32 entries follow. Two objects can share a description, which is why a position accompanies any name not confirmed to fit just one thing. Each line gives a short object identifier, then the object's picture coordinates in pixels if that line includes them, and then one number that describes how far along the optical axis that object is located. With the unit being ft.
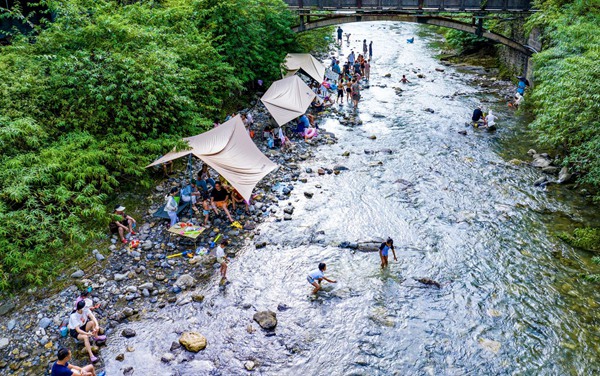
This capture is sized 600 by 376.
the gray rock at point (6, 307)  31.94
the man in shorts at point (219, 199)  46.55
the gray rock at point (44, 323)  31.32
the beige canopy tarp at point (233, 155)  44.96
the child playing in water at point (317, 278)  36.78
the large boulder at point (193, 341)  31.12
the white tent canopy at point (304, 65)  84.28
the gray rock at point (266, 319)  33.42
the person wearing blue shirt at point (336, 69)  99.89
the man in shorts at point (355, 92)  81.46
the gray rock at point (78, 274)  35.96
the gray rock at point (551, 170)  55.42
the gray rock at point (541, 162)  57.16
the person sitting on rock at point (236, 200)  48.42
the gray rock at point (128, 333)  31.86
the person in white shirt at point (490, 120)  69.51
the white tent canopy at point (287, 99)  65.51
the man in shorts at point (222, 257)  38.12
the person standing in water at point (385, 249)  39.45
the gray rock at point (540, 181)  53.36
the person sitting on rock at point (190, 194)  46.78
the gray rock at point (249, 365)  29.91
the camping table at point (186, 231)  42.09
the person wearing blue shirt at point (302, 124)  69.21
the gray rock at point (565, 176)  53.06
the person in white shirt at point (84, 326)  29.78
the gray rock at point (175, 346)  31.14
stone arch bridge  80.07
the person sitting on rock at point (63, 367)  25.53
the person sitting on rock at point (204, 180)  48.67
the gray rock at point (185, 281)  37.21
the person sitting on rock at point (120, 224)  40.93
